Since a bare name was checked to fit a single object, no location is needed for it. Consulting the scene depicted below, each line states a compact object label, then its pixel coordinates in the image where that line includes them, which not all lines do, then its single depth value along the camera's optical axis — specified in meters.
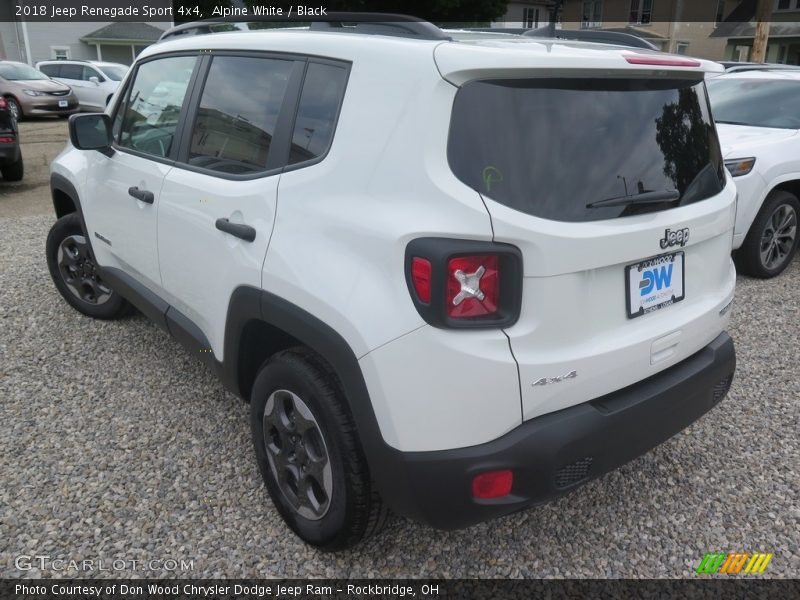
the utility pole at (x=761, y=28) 19.80
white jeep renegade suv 1.85
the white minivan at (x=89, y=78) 18.88
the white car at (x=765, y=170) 5.26
